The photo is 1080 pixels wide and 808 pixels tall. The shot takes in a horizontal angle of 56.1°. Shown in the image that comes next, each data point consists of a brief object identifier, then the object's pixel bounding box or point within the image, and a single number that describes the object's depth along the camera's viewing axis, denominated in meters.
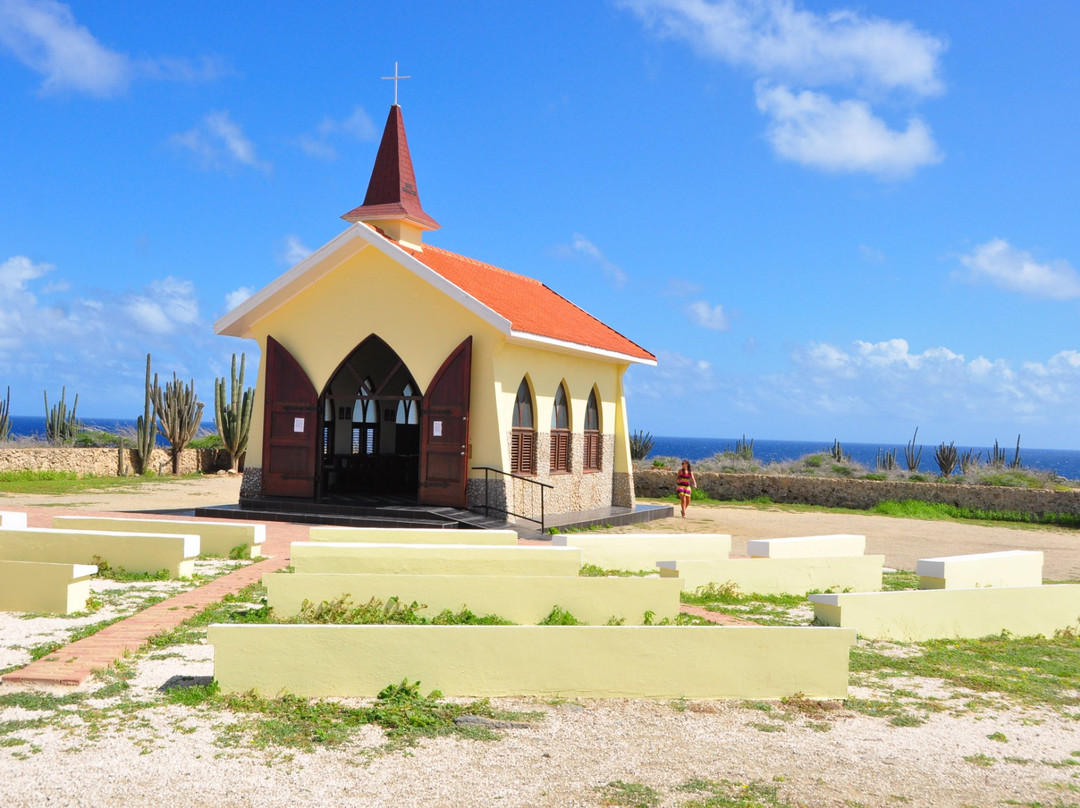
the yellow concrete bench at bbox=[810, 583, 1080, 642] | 9.80
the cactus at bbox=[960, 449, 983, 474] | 37.62
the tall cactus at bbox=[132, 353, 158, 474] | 29.86
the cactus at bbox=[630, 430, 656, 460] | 36.81
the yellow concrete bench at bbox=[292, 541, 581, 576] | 10.20
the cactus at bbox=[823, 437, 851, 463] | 37.78
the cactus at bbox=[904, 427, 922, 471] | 42.19
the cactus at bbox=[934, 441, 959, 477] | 37.94
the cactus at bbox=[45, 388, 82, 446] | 39.47
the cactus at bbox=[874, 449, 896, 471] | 38.41
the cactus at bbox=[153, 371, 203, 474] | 31.77
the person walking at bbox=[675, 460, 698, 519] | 22.95
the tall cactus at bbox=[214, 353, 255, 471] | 32.31
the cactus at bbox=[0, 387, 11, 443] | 40.81
